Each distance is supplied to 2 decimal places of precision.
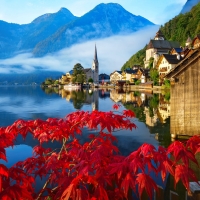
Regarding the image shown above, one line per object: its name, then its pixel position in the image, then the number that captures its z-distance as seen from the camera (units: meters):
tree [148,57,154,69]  87.82
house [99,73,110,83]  164.88
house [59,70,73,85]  146.77
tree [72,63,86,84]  104.60
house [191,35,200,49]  48.68
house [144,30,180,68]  95.50
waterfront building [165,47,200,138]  9.92
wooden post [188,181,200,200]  2.76
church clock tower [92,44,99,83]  148.88
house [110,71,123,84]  112.88
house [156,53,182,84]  56.62
